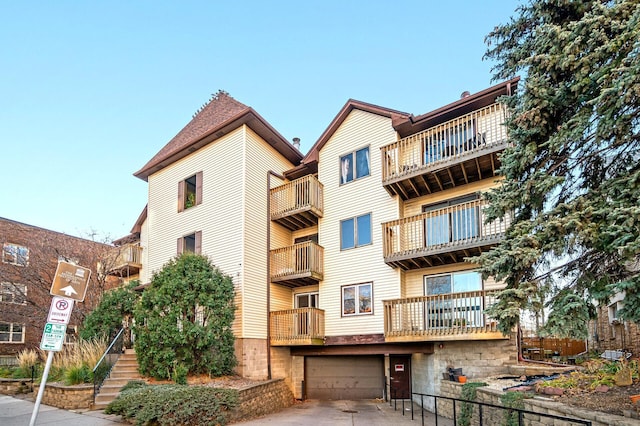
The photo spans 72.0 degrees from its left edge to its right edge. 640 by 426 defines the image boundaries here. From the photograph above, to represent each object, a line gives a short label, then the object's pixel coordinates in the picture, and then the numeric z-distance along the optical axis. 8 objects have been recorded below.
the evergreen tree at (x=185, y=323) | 12.88
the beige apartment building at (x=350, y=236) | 12.64
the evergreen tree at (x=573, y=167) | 6.12
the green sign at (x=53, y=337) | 6.39
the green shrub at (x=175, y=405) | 10.24
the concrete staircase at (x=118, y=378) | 12.10
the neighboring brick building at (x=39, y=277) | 20.92
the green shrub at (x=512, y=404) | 7.75
